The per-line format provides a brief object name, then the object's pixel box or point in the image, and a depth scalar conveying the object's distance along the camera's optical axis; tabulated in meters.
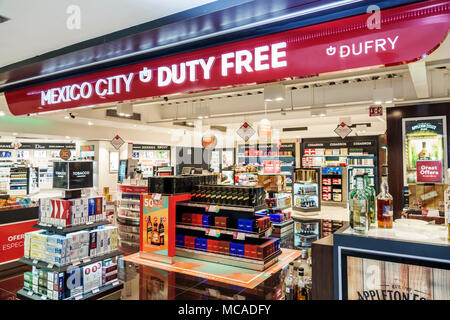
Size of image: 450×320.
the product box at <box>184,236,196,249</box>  5.66
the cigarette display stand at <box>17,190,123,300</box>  3.42
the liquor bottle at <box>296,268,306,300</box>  2.18
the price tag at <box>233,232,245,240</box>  4.99
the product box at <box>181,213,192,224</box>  5.64
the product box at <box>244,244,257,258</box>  5.04
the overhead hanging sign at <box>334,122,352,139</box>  9.30
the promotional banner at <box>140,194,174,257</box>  5.53
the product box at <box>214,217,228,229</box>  5.25
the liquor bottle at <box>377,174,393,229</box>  1.99
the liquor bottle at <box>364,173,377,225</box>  2.04
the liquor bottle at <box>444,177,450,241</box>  1.74
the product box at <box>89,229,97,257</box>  3.72
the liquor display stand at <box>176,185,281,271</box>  5.03
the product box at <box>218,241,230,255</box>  5.30
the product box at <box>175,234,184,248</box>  5.78
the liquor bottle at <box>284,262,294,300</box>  2.18
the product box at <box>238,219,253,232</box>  5.01
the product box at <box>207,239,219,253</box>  5.40
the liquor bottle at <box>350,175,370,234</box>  1.93
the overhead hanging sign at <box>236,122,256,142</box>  9.23
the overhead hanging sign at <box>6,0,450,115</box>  1.71
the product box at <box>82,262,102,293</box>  3.63
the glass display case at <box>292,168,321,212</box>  9.94
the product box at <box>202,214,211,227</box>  5.43
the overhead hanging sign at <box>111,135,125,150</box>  11.38
